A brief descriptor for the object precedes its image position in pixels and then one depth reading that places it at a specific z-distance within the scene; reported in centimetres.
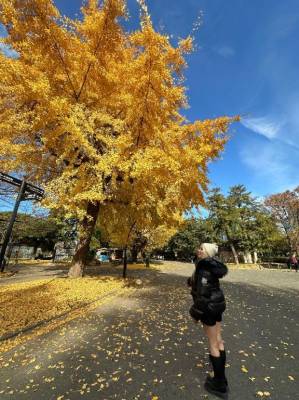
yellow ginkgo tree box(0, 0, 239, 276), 742
